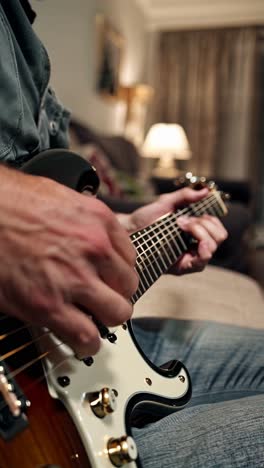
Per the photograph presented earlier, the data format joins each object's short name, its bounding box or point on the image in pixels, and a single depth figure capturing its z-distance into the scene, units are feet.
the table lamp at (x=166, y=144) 12.87
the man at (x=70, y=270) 1.12
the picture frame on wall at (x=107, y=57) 11.18
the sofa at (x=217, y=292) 3.10
